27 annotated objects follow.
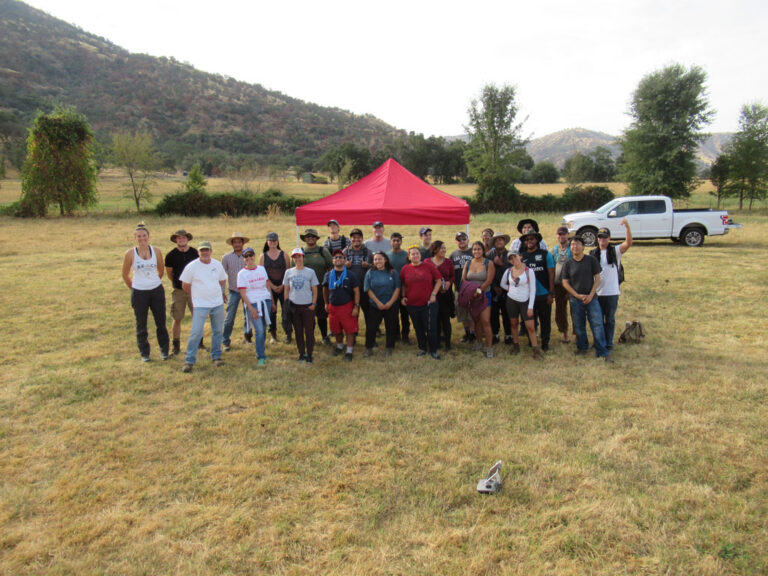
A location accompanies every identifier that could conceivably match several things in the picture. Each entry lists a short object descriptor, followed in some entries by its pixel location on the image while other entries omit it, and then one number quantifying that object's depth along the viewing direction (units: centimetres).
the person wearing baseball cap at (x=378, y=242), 661
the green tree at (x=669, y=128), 2836
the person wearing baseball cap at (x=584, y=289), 561
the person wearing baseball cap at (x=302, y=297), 573
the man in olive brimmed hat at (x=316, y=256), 617
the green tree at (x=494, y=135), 3766
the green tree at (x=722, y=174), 2778
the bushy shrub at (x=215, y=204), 2689
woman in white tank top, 566
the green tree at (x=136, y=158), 2958
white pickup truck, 1478
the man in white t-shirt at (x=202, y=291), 552
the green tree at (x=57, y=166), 2517
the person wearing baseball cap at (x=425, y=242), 629
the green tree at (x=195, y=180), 2919
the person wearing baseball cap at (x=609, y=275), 568
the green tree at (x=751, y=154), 2636
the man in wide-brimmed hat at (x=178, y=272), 609
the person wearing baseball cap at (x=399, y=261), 616
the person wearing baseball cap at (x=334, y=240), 657
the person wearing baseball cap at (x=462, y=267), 626
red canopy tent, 747
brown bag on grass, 639
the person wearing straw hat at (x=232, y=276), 639
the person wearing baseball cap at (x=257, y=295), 570
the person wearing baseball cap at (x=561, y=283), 598
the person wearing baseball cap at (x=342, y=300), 589
